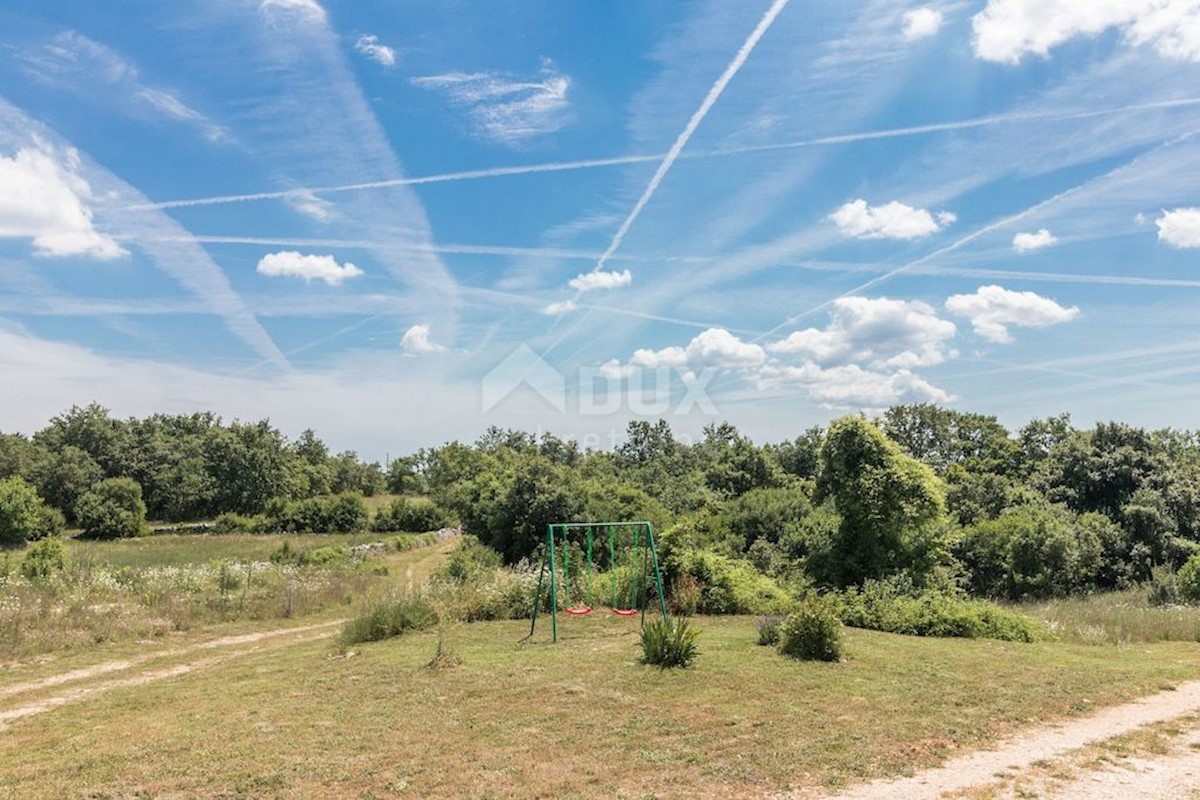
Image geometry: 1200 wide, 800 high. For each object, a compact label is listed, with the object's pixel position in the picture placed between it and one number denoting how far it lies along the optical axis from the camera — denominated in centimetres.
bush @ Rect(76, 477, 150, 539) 4931
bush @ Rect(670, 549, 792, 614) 1617
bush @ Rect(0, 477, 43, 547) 4228
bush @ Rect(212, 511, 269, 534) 5234
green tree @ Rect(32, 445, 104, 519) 5884
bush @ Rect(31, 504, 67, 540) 4741
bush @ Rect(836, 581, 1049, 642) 1364
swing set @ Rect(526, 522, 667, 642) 1354
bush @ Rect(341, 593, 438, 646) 1338
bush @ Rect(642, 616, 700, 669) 1016
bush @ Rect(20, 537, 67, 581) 2002
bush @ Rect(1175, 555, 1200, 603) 2217
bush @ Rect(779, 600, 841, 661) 1047
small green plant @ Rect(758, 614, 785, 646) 1155
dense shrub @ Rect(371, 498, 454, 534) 5159
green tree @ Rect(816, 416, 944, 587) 1773
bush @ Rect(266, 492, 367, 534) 5153
